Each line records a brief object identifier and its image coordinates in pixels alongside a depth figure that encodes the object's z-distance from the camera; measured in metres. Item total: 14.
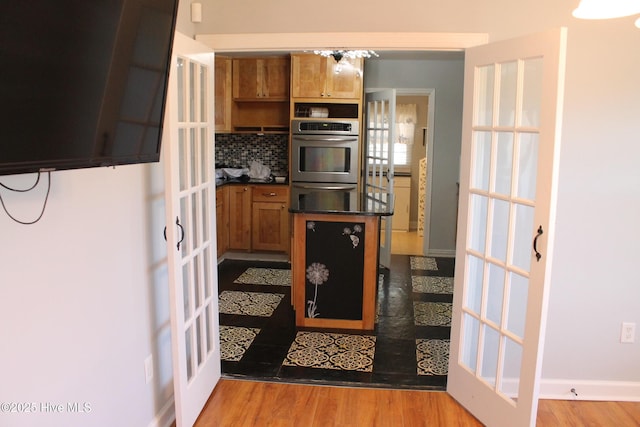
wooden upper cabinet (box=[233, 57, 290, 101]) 5.87
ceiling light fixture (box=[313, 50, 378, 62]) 5.07
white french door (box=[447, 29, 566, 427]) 2.26
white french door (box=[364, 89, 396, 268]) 5.54
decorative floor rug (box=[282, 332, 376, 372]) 3.37
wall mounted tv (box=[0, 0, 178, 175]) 1.11
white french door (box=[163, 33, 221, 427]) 2.28
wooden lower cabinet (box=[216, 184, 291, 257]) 5.86
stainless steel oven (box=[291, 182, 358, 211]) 4.05
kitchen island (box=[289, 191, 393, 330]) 3.81
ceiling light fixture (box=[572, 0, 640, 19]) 1.32
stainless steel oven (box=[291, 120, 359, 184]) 5.66
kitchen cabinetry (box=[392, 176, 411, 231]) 7.85
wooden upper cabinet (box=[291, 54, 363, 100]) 5.62
